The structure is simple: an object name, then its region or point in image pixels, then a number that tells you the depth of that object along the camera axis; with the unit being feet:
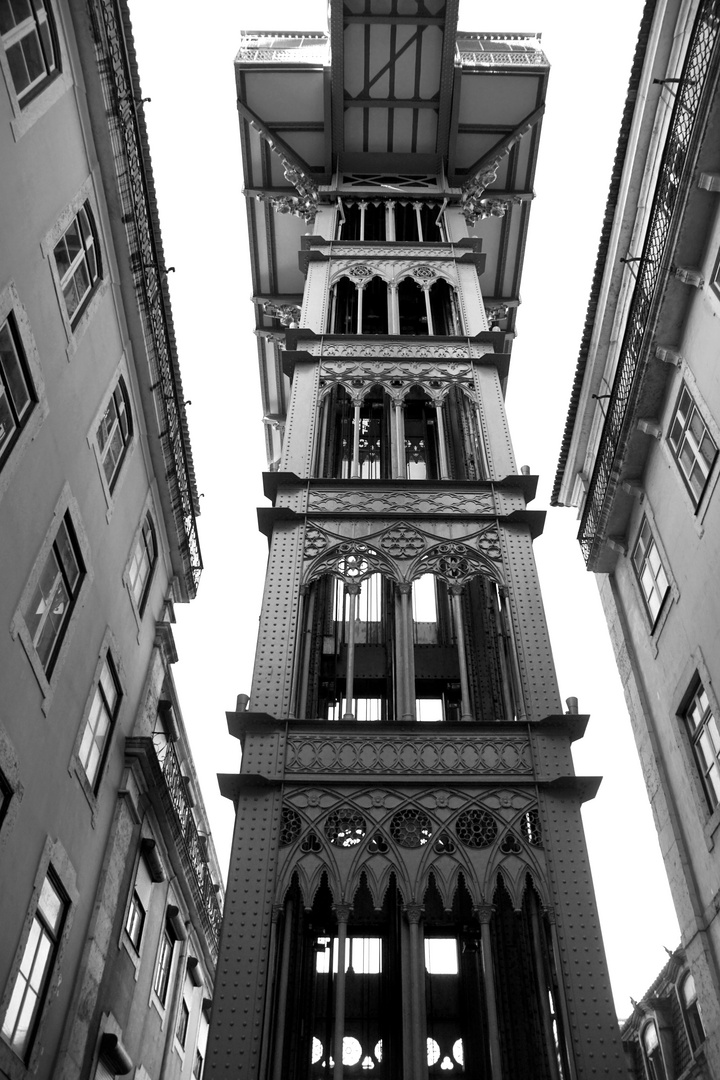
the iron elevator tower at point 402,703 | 32.48
